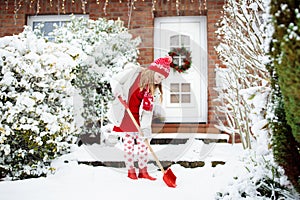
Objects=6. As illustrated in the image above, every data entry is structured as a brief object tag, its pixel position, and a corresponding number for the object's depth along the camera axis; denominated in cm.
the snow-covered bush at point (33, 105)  359
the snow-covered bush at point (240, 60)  284
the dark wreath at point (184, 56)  694
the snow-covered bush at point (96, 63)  550
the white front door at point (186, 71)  686
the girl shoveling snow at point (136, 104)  374
